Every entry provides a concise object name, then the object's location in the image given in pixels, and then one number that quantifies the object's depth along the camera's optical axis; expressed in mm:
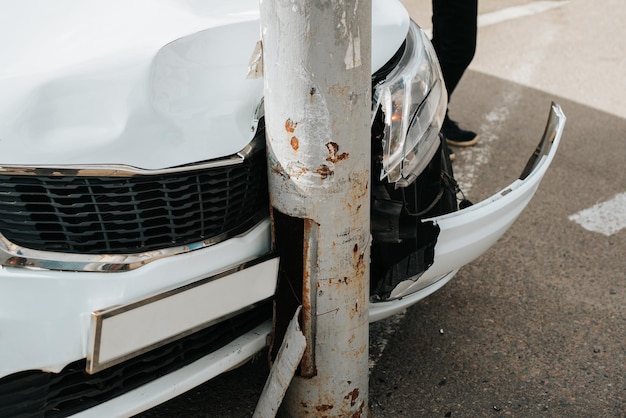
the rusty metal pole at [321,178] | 1720
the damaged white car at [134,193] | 1575
